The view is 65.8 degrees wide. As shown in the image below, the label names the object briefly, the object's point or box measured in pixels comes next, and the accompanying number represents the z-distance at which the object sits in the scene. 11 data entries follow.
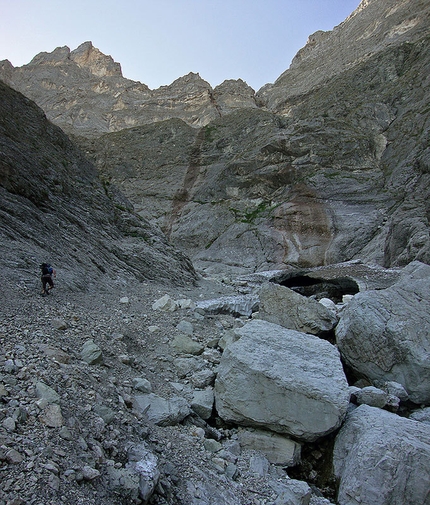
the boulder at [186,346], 8.20
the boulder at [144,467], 3.63
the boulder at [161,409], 5.34
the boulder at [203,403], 6.05
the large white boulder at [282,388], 5.61
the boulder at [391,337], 7.41
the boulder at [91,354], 5.88
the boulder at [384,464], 4.62
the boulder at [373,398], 6.53
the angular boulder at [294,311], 9.79
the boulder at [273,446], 5.46
